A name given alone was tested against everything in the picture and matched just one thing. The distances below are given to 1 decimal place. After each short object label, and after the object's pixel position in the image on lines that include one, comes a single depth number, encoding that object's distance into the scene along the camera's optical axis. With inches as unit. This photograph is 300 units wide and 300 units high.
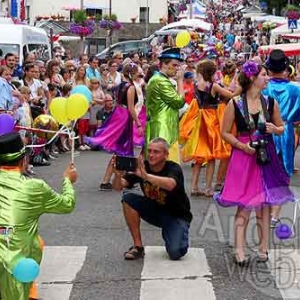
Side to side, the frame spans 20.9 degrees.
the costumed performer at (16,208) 199.3
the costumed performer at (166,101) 350.6
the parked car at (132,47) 1593.3
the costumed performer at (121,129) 400.2
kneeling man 271.4
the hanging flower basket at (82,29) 1490.5
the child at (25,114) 451.7
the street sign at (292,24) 1055.6
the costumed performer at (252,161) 263.6
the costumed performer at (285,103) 313.7
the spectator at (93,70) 692.1
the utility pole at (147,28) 2271.3
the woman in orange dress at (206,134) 395.5
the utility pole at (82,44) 1597.8
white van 729.6
